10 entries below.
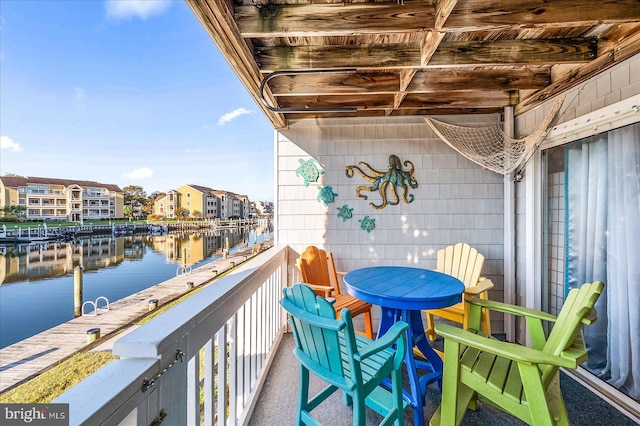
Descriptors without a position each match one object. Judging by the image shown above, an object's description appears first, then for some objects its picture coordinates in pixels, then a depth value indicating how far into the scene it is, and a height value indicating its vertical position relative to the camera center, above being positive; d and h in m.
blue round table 1.86 -0.59
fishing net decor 2.56 +0.75
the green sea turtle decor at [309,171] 3.38 +0.51
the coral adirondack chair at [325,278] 2.60 -0.69
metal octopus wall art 3.35 +0.38
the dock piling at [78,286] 9.55 -2.57
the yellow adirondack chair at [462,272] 2.53 -0.65
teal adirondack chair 1.32 -0.77
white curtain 1.98 -0.24
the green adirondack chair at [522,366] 1.35 -0.89
